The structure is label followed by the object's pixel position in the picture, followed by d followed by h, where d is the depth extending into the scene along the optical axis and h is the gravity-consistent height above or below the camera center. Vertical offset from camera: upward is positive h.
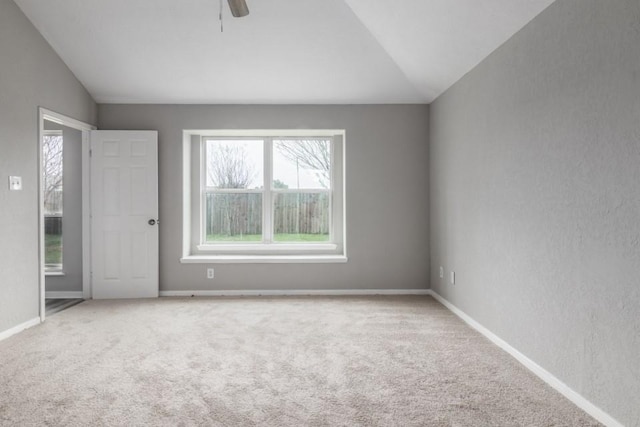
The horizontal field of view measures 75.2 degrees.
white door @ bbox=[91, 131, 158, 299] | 4.91 +0.03
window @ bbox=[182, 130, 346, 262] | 5.41 +0.26
